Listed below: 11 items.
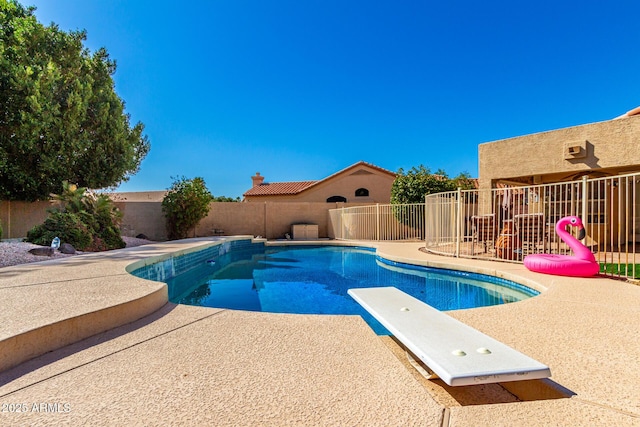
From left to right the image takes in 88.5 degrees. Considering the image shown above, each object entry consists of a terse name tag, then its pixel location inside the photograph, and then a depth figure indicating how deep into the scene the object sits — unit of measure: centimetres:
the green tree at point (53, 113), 1099
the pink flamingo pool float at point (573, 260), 554
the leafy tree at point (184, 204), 1535
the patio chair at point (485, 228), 880
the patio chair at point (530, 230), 746
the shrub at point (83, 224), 991
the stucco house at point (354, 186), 2602
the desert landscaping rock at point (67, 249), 912
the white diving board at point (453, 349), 172
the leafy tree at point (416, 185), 1532
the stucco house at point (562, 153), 838
